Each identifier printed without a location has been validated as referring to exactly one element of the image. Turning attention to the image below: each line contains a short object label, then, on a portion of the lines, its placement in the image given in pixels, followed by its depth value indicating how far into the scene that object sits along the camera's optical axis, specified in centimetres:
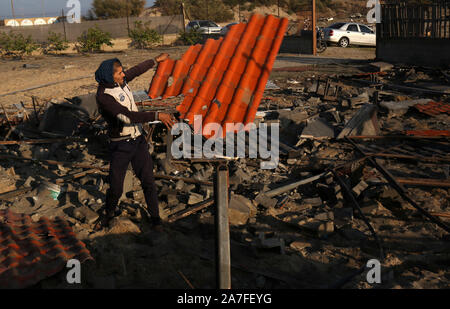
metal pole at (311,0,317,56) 1858
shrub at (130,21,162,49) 2601
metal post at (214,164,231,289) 263
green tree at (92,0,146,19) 4303
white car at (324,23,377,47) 2197
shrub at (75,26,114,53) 2505
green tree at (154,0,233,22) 3850
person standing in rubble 391
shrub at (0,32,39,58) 2333
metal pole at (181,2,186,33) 2955
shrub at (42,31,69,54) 2528
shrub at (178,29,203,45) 2630
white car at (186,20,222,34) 2731
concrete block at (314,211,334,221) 475
